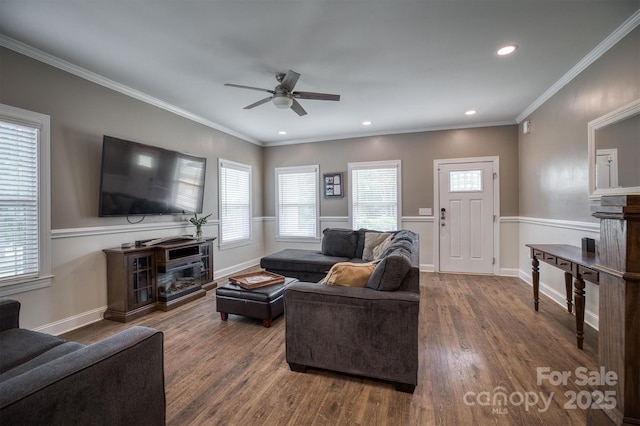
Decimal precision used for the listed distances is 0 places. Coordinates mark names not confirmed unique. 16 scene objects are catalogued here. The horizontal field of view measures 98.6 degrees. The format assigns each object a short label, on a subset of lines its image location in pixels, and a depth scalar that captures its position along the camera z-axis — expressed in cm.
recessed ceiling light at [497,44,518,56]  253
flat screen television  308
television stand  306
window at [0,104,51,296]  239
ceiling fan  280
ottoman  283
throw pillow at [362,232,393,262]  402
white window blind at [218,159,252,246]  502
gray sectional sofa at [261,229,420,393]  182
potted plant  414
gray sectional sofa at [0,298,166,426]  86
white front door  480
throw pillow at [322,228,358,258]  430
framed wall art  565
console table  222
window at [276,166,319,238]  589
